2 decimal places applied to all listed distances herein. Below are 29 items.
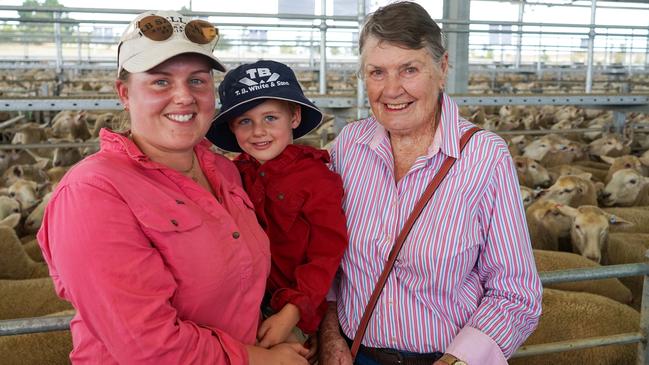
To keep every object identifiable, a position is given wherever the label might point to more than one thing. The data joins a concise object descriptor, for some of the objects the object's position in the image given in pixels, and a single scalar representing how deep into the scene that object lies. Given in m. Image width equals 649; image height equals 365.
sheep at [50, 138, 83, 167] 8.77
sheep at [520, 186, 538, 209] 5.89
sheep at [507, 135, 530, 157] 9.20
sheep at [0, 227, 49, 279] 4.65
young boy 1.75
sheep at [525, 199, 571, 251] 5.16
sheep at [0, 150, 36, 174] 8.27
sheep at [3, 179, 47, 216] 6.17
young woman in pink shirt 1.19
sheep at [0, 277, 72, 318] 3.79
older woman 1.68
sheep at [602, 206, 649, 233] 5.55
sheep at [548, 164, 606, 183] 7.44
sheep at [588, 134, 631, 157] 8.77
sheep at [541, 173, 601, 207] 6.04
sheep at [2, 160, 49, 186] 7.28
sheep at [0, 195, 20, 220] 5.78
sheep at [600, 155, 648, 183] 7.21
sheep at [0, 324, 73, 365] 3.08
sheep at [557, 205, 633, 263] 4.76
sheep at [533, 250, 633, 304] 4.18
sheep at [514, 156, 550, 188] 7.08
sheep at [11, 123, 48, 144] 9.47
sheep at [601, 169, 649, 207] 6.70
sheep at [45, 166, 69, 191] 7.36
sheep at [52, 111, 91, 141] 10.02
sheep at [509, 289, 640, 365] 3.49
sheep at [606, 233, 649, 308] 4.55
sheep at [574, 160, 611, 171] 8.38
